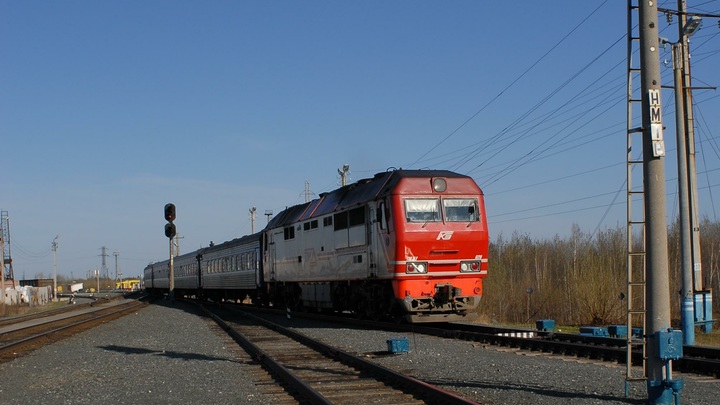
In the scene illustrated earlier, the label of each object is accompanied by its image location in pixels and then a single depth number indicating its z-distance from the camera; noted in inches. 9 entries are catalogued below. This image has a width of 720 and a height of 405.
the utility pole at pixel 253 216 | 2758.4
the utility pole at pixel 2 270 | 2421.9
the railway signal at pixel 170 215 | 1162.0
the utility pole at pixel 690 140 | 777.6
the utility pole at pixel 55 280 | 3668.6
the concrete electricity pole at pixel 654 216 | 325.4
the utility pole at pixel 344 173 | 1758.6
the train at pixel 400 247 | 705.0
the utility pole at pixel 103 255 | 7672.2
